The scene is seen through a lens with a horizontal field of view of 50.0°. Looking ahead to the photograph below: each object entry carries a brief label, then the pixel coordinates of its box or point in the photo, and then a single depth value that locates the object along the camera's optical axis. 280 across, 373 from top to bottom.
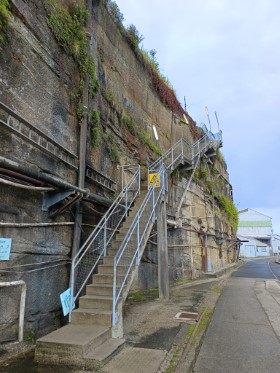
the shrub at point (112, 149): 10.32
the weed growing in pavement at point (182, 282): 13.96
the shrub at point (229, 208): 27.35
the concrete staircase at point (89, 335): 4.38
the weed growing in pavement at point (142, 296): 9.80
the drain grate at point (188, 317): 7.21
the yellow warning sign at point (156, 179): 10.89
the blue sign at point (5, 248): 5.42
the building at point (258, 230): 70.88
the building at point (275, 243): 79.01
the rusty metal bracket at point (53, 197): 6.75
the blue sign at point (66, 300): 5.77
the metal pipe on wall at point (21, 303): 5.39
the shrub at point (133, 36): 13.80
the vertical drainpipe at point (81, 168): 7.65
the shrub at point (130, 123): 12.10
